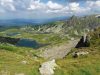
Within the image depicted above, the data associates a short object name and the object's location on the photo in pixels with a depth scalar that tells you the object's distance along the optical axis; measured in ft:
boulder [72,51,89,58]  103.27
